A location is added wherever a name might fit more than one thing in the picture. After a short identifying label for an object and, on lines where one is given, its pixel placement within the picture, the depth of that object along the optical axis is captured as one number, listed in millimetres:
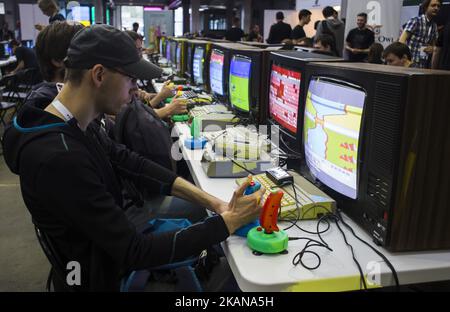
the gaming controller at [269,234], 1162
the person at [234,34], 8320
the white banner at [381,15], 5857
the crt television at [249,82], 2381
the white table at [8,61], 7506
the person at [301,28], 7488
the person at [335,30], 6391
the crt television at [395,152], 1072
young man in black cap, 1080
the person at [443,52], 3707
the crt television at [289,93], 1752
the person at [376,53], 4496
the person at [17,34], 14086
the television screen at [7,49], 9020
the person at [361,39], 5902
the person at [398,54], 3703
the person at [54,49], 1570
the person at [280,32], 7826
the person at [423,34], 4371
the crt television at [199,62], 3797
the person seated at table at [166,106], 2887
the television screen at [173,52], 6002
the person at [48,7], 4809
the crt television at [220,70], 2986
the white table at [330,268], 1044
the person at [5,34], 11292
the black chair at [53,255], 1228
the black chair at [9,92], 5070
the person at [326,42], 5594
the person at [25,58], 6863
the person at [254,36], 10555
